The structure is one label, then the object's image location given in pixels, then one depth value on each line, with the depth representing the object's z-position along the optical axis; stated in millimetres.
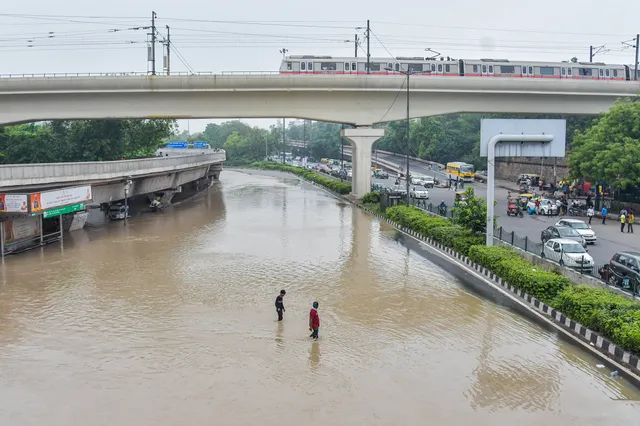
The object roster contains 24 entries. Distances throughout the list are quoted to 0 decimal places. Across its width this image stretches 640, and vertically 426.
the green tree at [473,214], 25031
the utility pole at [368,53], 43016
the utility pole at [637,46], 47916
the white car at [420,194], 46438
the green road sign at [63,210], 25906
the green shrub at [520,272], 17250
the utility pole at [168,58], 42119
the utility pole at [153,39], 40531
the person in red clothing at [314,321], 14312
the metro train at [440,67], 43531
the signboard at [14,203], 23719
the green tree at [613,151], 33750
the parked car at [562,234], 24672
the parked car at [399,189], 47625
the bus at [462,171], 63203
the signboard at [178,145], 89500
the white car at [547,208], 36906
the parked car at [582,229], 26062
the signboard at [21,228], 25469
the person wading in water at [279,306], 15748
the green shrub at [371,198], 42312
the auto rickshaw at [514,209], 36719
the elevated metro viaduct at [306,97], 38438
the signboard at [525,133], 23469
